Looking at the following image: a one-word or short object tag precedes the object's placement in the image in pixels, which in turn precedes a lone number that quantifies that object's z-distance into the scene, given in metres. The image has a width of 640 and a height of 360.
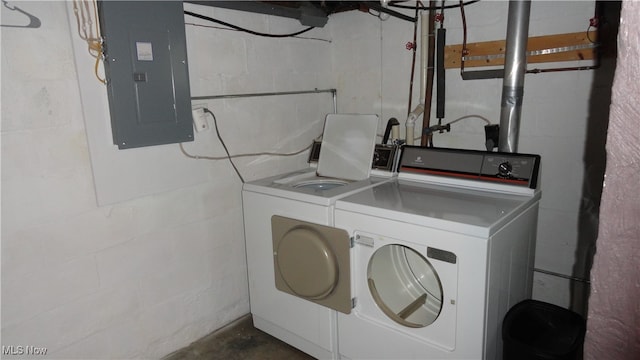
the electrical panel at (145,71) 1.76
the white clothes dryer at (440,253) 1.57
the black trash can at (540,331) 1.62
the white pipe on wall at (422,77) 2.42
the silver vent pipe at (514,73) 1.96
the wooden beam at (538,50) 1.98
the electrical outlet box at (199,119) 2.12
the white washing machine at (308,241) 1.93
